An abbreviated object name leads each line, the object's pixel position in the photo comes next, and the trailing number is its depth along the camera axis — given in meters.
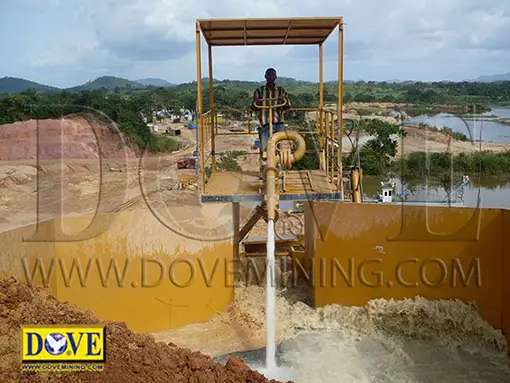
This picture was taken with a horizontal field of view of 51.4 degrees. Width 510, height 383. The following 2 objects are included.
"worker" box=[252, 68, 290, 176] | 8.89
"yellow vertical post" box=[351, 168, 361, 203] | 8.60
